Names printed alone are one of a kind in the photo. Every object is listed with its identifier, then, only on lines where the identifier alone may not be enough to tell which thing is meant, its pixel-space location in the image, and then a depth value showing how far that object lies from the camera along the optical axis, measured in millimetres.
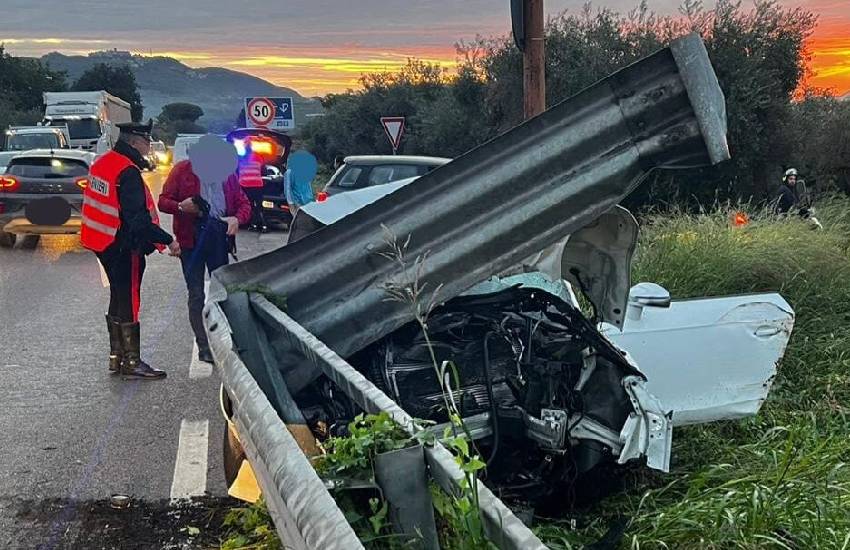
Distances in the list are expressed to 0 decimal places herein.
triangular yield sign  17844
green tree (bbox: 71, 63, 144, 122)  91562
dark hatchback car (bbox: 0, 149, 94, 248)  13984
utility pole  8633
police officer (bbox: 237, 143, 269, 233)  14094
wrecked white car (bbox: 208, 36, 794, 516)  3600
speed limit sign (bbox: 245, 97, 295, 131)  18609
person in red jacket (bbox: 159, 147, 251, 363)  7217
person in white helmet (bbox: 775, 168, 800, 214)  12284
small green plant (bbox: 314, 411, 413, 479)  2127
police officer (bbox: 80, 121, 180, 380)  6633
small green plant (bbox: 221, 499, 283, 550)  3405
